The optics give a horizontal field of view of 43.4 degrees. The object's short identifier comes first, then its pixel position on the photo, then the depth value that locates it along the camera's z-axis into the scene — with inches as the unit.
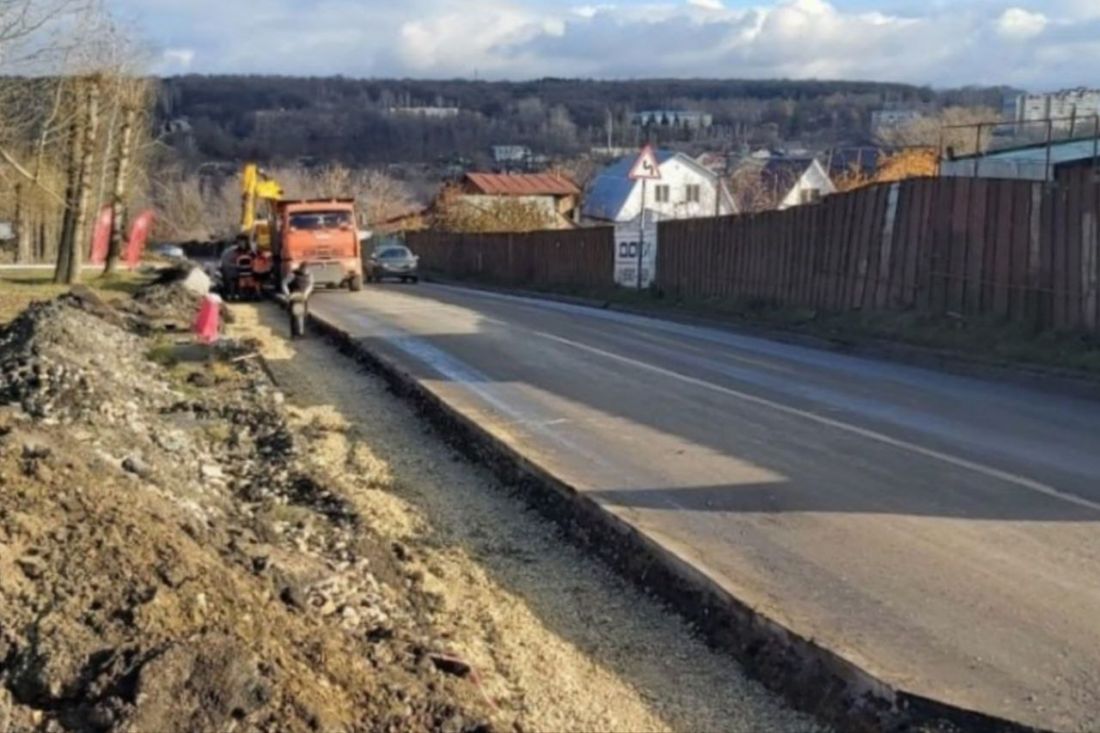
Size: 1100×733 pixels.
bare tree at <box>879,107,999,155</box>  2067.9
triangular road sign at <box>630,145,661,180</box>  1214.3
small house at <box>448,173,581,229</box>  3065.9
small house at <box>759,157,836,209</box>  2885.3
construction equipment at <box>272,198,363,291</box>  1434.5
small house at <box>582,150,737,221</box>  3309.5
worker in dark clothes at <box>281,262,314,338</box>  905.5
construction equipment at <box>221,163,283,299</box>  1497.3
